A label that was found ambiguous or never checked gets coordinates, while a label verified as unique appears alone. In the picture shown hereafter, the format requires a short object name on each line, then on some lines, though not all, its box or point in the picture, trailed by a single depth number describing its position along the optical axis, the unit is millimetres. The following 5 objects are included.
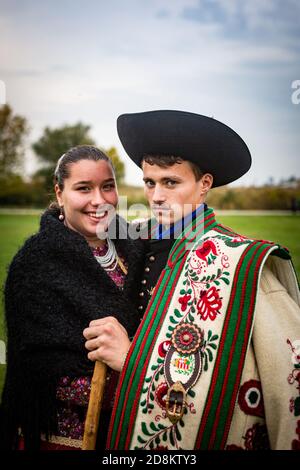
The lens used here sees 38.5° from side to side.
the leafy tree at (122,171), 26456
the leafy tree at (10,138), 37438
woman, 1980
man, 1620
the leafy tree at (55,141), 46156
